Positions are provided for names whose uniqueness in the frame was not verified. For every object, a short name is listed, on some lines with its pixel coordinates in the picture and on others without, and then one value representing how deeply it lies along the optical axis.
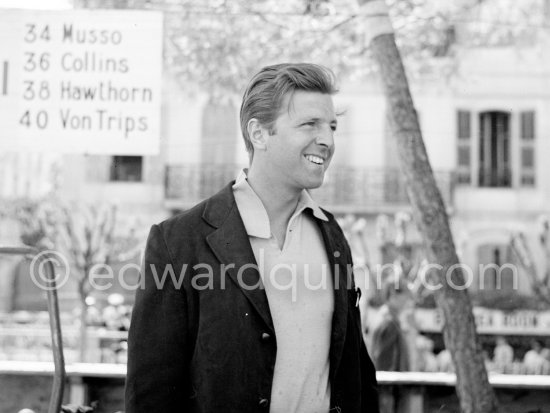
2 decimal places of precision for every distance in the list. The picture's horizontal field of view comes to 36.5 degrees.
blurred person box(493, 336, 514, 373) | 11.47
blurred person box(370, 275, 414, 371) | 6.91
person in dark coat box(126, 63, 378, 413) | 2.00
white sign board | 4.39
